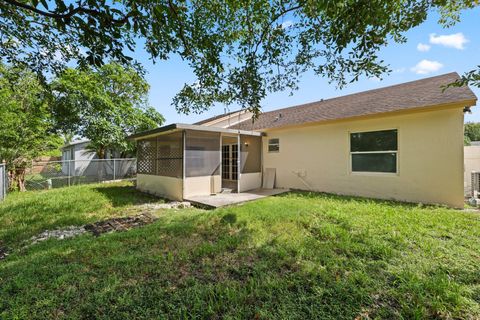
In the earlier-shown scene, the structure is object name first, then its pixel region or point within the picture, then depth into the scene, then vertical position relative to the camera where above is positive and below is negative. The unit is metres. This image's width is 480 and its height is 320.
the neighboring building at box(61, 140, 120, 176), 17.97 +0.58
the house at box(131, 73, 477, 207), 5.86 +0.40
